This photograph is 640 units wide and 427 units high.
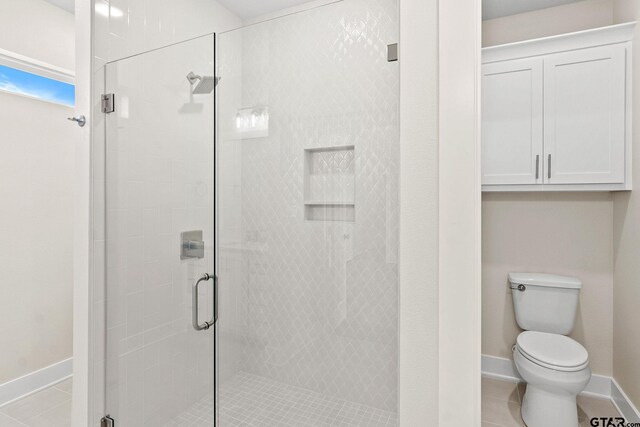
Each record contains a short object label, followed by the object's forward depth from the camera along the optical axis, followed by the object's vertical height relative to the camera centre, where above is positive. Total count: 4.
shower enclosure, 1.20 -0.06
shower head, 1.45 +0.54
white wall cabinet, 2.15 +0.65
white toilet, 1.91 -0.82
